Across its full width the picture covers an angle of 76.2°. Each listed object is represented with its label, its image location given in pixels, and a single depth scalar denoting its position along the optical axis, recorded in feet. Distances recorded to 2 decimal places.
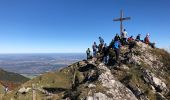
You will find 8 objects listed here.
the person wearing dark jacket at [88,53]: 63.25
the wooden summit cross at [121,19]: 60.95
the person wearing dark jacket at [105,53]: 53.01
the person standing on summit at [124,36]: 57.92
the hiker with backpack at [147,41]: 59.01
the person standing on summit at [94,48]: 63.00
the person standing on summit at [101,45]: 63.45
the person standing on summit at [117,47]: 49.31
